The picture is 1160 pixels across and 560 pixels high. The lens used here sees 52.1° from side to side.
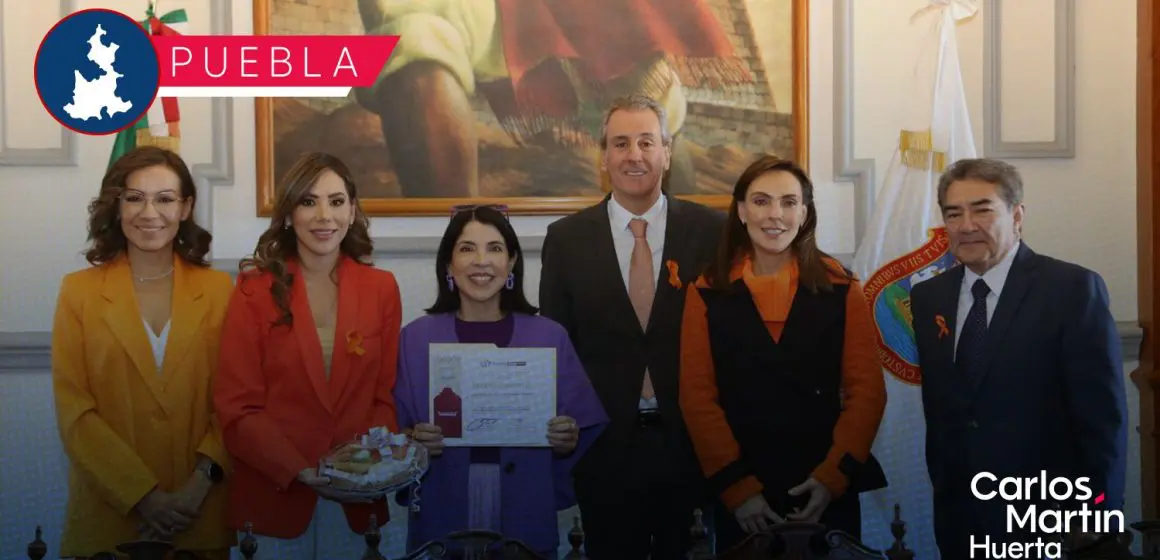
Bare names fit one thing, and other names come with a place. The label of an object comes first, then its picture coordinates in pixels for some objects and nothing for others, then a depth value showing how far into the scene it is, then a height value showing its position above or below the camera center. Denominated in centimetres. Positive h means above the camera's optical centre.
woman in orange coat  332 -35
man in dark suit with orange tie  350 -17
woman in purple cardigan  329 -41
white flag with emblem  430 +5
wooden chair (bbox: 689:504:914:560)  244 -59
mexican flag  426 +52
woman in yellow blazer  335 -35
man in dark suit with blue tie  320 -31
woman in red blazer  329 -30
